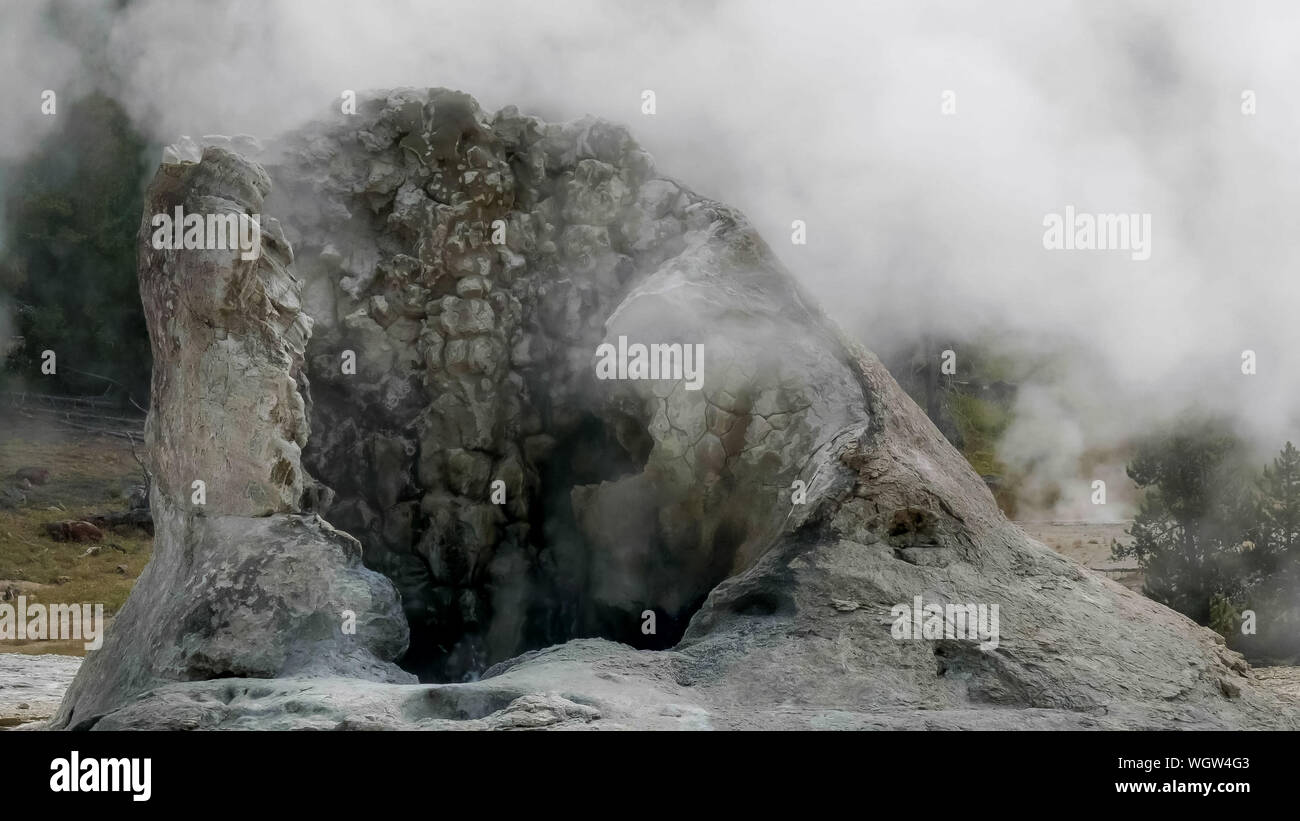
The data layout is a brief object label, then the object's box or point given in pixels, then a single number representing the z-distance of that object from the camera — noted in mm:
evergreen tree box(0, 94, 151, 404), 23391
